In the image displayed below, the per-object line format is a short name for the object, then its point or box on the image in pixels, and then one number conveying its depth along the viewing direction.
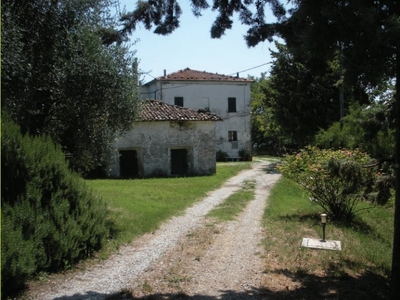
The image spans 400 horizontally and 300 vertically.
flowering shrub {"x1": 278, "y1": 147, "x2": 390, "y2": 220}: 10.18
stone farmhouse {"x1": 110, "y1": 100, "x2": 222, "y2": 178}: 23.31
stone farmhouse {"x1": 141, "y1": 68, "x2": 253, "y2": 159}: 36.66
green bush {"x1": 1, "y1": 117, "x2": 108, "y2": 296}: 5.45
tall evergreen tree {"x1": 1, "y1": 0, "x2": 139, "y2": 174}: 7.44
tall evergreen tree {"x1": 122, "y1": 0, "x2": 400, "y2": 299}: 4.45
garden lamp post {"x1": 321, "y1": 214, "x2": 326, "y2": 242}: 8.27
